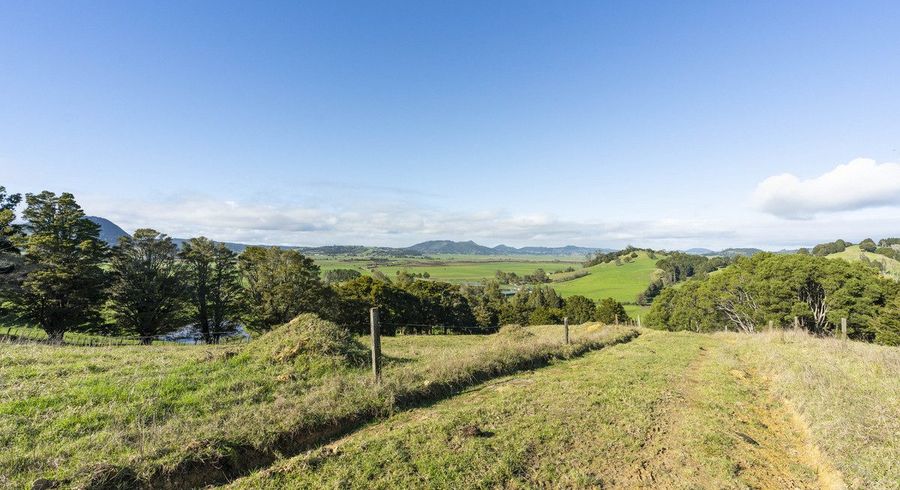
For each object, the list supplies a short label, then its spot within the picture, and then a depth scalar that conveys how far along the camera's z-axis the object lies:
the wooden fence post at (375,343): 9.56
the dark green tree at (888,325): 32.41
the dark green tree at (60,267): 24.36
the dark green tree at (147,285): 28.61
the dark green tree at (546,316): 64.12
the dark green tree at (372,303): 44.81
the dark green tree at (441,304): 56.88
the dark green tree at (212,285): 33.81
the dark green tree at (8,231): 25.41
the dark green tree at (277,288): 34.41
